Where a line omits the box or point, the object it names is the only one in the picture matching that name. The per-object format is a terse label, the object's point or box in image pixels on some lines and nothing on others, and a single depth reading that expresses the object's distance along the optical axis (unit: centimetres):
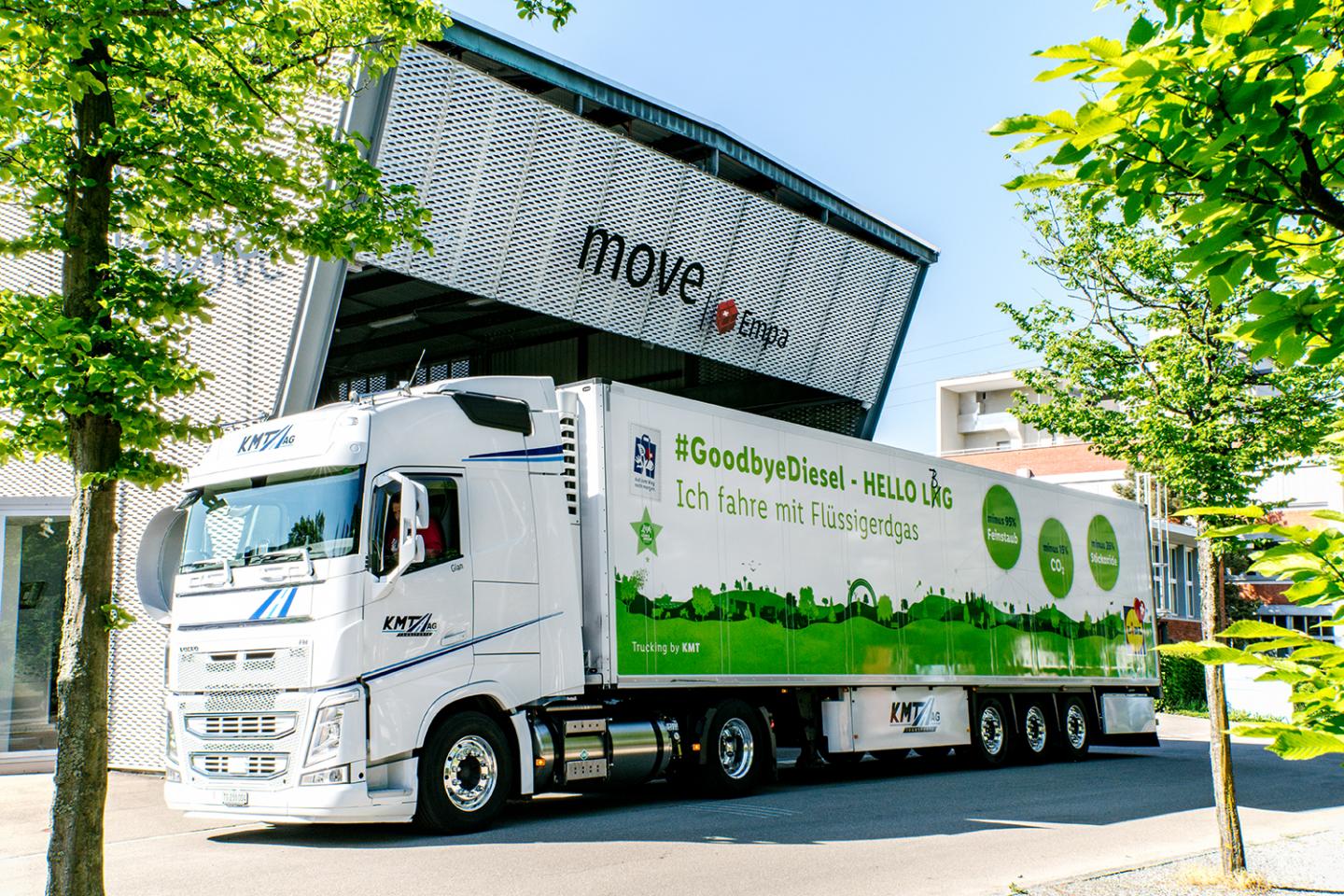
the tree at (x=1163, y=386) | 1185
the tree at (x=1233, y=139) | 252
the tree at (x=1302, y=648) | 239
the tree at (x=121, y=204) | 565
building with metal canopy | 1507
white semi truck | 977
